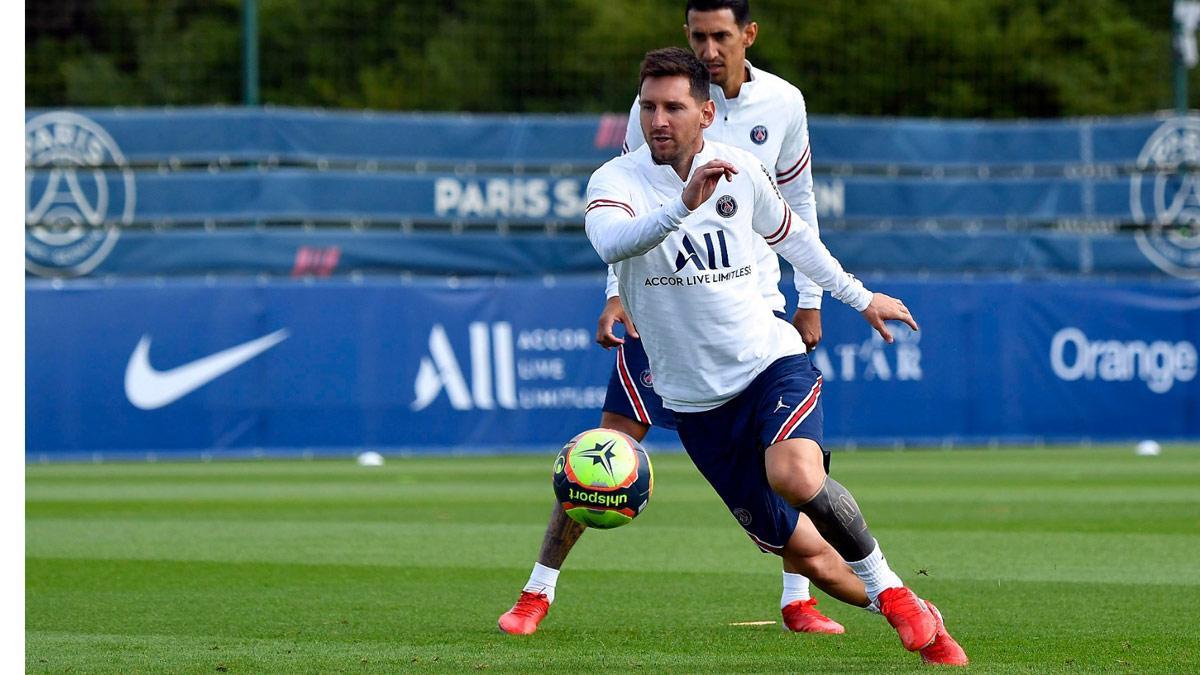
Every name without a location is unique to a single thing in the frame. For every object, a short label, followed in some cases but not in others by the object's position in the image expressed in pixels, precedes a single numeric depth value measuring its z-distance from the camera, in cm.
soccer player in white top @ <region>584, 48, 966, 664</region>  1241
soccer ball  1287
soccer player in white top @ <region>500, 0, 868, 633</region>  1470
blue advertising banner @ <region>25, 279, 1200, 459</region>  3906
